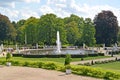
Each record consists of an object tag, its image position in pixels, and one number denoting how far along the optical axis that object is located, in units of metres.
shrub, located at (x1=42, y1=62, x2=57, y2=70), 15.85
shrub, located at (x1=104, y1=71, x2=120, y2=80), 12.14
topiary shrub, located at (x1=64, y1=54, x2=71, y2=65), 15.42
